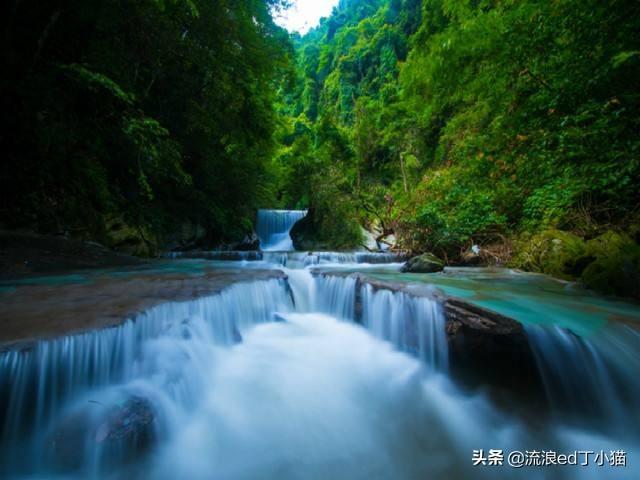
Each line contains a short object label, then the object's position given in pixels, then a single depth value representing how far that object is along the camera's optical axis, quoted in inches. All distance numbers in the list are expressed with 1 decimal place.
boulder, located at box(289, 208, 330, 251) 553.0
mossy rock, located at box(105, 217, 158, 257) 282.2
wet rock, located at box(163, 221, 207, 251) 401.1
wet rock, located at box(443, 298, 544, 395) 101.6
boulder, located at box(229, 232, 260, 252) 517.7
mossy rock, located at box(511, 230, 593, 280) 210.8
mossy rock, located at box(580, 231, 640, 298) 152.8
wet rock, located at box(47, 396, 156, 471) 70.9
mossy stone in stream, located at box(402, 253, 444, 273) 255.3
